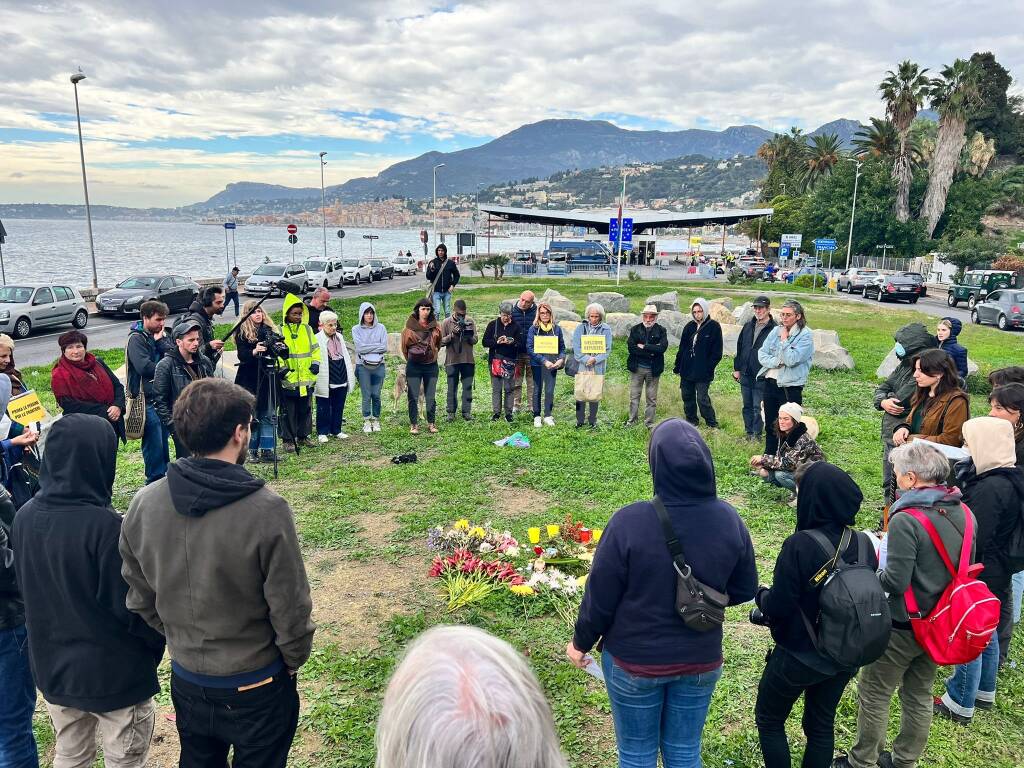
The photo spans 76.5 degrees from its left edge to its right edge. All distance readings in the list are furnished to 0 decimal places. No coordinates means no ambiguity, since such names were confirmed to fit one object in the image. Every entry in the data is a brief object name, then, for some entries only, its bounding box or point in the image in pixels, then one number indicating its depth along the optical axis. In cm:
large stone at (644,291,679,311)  2122
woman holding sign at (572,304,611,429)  1031
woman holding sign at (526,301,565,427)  1020
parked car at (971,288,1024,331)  2340
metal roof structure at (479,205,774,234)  5225
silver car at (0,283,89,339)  1947
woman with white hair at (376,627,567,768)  124
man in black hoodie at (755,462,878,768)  296
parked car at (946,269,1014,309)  2991
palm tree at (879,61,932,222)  5103
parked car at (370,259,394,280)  4259
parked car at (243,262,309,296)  3092
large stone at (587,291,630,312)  2186
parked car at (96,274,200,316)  2383
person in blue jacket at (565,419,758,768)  268
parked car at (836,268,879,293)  3606
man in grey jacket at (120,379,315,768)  249
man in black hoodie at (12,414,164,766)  267
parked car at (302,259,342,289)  3518
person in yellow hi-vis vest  867
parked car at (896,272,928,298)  3316
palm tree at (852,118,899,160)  5425
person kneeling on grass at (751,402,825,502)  668
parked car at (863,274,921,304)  3294
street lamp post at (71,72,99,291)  2517
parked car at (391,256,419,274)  4940
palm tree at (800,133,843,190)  6694
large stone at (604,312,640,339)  1797
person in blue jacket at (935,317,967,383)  727
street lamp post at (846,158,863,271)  4895
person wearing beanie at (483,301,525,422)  1025
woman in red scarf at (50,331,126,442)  632
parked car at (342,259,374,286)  3894
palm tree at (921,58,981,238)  4819
